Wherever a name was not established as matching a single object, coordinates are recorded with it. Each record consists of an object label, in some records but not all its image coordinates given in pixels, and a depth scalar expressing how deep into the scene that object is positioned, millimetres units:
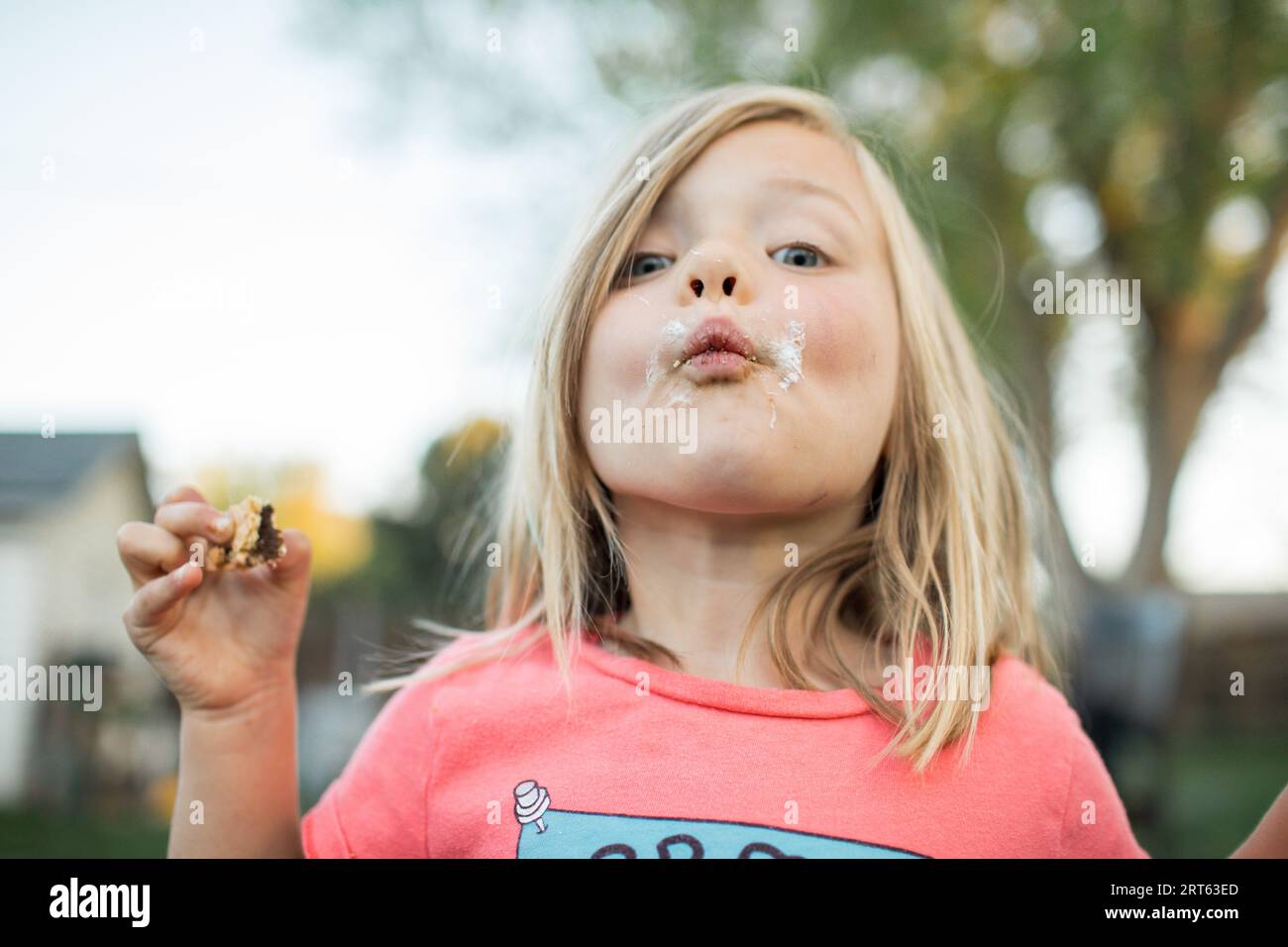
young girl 500
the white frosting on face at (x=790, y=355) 508
